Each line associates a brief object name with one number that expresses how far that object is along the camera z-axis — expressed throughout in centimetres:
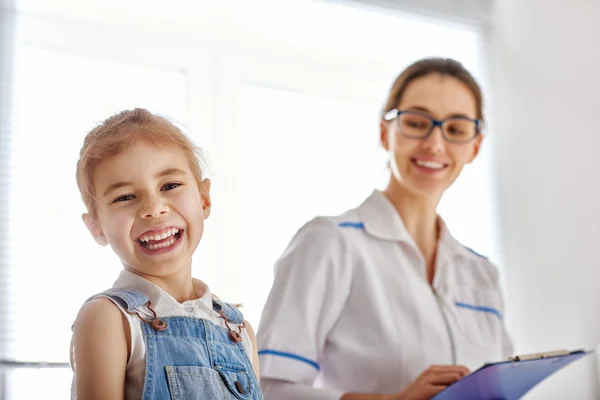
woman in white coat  147
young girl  93
